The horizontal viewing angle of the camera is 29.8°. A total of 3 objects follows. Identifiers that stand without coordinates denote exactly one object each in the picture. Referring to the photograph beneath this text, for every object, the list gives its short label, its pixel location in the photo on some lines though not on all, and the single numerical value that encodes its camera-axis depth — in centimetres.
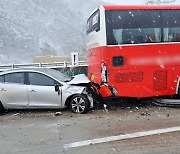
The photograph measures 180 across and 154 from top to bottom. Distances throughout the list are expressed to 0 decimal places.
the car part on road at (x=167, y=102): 995
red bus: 958
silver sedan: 962
